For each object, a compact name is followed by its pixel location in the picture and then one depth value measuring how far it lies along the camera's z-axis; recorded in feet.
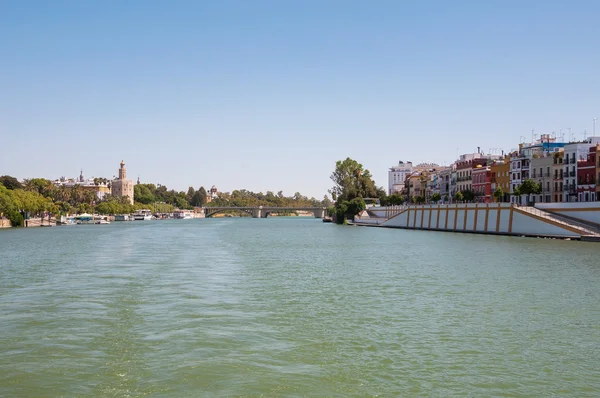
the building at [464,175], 372.17
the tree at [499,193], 307.72
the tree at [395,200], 446.19
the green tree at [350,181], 456.04
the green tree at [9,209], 362.74
